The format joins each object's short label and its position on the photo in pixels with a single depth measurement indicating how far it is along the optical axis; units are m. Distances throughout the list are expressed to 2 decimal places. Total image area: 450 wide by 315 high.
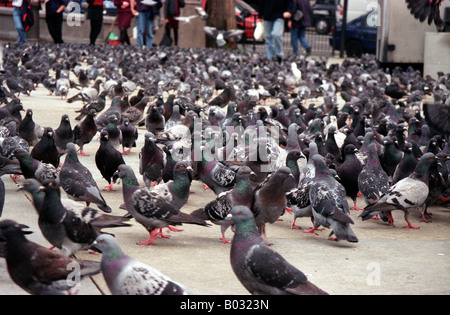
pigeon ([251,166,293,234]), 6.21
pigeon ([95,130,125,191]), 8.00
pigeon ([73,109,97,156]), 9.73
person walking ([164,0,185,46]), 28.09
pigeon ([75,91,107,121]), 12.29
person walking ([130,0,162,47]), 25.20
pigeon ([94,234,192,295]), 4.06
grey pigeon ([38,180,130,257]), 5.17
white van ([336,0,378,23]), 29.27
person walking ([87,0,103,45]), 25.19
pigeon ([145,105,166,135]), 10.95
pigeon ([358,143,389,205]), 7.39
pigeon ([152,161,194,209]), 6.74
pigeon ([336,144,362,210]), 7.82
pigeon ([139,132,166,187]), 8.10
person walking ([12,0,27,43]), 24.30
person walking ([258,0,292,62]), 21.23
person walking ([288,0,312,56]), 23.05
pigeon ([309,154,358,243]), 6.20
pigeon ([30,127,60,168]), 8.18
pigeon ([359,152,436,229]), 6.81
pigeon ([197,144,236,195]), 7.65
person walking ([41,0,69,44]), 24.80
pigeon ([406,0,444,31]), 12.72
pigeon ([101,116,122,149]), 9.52
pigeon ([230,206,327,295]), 4.50
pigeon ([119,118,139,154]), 10.03
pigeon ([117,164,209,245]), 6.12
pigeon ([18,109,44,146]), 9.49
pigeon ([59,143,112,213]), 6.63
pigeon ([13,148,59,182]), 7.25
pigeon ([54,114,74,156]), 9.11
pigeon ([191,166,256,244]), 6.28
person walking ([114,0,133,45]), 26.59
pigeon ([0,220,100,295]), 4.34
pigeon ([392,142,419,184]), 7.86
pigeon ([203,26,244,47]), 28.56
